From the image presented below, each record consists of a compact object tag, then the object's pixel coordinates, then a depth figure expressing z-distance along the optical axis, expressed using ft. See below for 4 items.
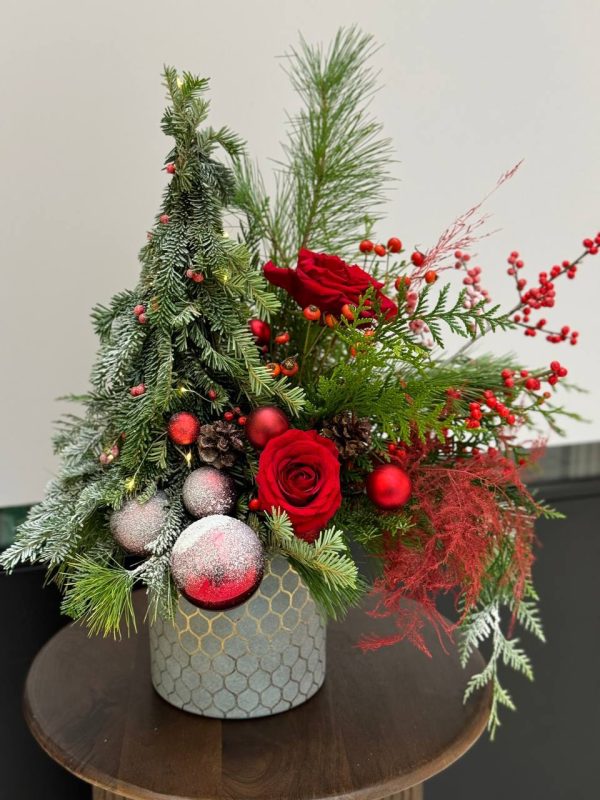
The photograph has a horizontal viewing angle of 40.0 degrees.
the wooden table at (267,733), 2.26
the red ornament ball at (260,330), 2.50
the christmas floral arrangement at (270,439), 2.11
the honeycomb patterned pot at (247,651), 2.33
